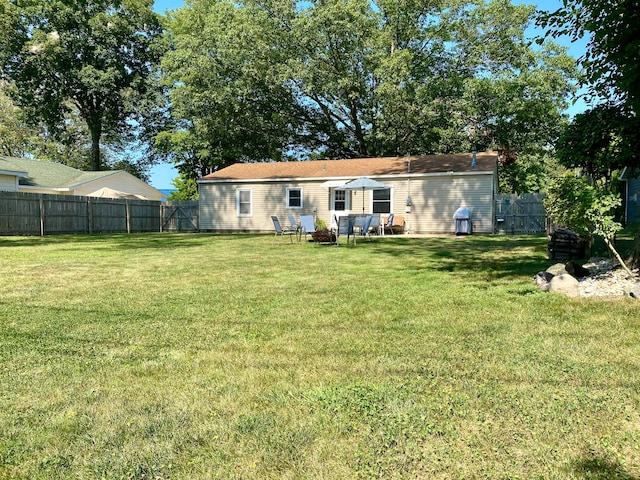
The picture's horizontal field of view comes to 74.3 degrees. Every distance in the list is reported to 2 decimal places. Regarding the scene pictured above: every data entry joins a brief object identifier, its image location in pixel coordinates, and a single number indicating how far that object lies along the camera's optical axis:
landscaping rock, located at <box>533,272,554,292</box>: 4.94
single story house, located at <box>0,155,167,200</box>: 18.88
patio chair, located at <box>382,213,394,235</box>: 16.44
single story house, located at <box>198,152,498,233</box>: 16.61
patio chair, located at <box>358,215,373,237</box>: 11.82
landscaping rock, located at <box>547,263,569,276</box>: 5.20
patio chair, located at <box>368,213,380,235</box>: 12.03
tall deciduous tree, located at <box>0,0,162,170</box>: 26.98
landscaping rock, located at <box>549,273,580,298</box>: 4.64
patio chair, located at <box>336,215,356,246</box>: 11.07
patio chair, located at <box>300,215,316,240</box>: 11.98
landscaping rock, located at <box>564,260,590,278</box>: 5.41
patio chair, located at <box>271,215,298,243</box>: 12.29
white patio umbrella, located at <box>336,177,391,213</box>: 13.51
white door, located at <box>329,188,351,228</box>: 18.02
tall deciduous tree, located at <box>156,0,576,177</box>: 20.94
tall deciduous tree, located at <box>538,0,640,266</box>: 4.61
